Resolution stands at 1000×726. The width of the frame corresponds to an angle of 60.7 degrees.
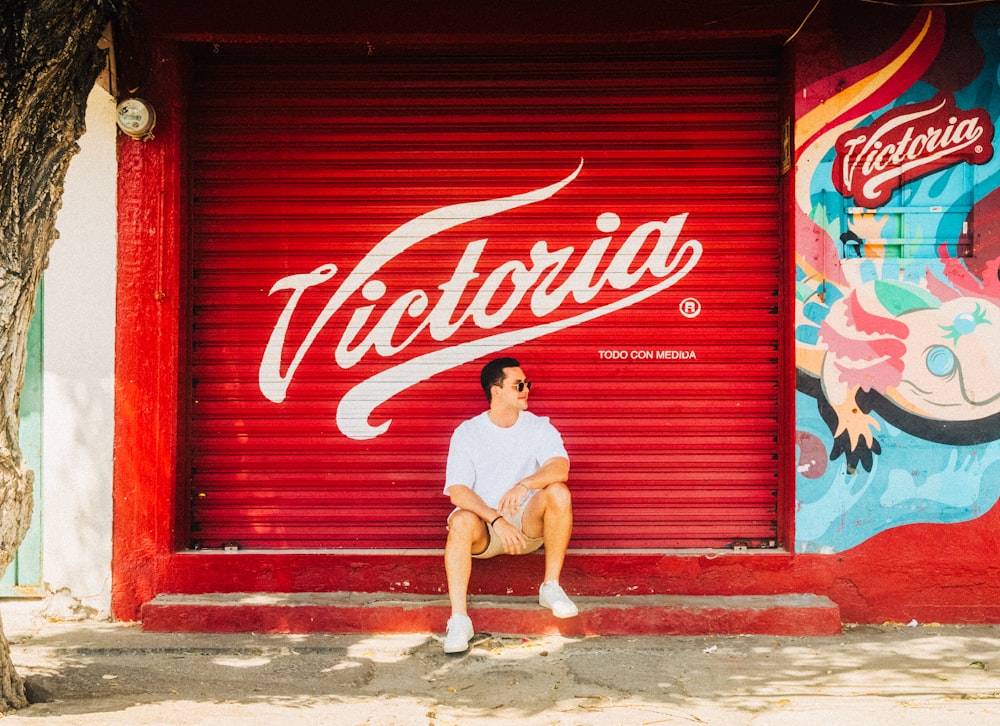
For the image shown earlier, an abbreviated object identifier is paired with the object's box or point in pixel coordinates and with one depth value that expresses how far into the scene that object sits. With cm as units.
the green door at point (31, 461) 506
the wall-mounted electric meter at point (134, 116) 489
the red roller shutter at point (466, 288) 526
